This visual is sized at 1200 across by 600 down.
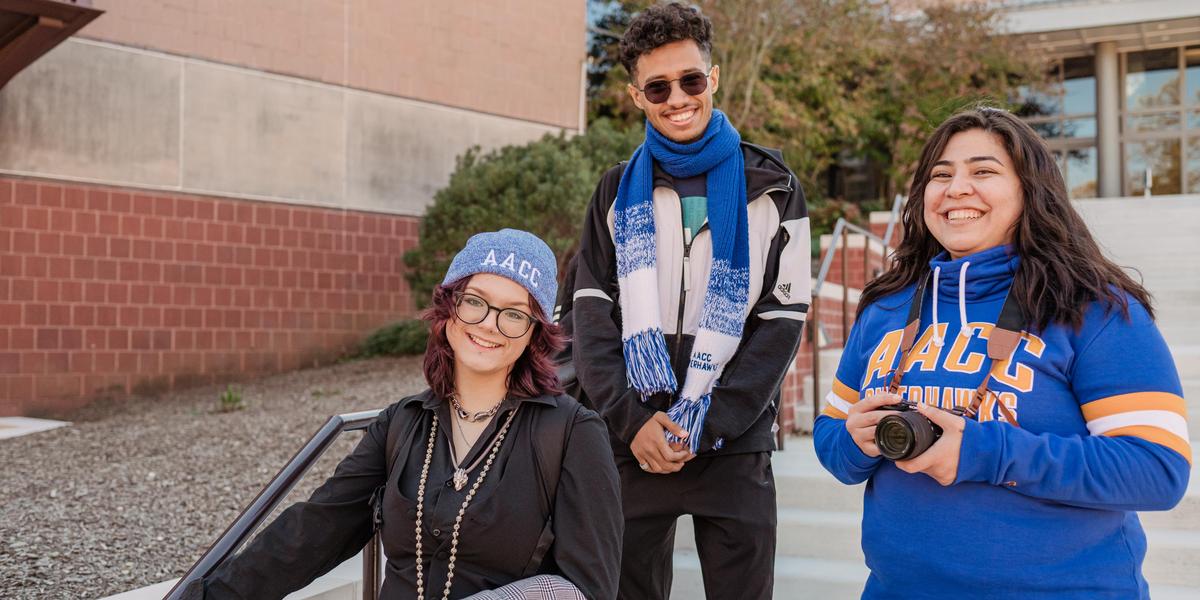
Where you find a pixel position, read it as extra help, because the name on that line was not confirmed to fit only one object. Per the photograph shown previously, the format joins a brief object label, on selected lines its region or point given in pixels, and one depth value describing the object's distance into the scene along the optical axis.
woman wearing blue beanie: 1.85
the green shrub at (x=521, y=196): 8.68
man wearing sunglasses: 2.38
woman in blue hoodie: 1.58
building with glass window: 16.14
